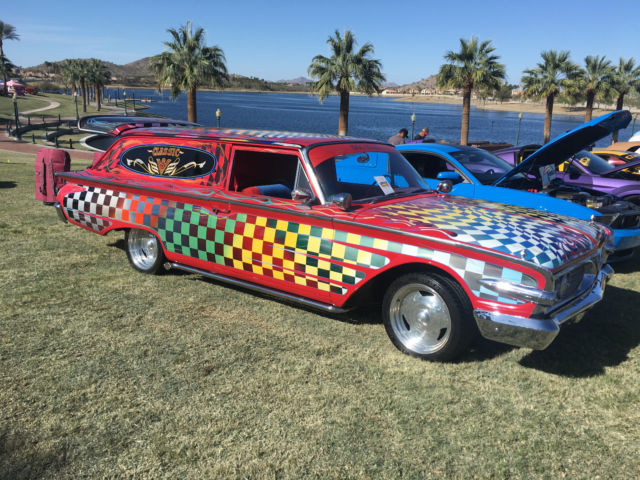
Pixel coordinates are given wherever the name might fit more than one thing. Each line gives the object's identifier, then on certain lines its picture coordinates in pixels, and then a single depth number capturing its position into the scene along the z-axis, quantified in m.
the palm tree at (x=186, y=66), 30.23
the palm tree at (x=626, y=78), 40.00
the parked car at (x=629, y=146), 16.17
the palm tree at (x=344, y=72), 27.58
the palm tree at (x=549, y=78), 36.09
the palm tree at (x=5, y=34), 87.91
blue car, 6.09
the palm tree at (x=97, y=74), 82.56
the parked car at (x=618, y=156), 12.04
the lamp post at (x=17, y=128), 30.69
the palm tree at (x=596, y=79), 38.97
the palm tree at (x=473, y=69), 29.39
